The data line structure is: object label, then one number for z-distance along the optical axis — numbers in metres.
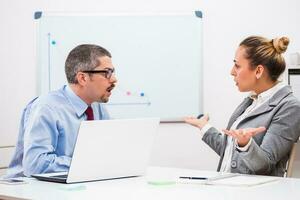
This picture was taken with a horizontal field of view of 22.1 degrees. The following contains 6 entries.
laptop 2.63
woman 2.92
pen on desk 2.71
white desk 2.42
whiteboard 4.34
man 2.86
